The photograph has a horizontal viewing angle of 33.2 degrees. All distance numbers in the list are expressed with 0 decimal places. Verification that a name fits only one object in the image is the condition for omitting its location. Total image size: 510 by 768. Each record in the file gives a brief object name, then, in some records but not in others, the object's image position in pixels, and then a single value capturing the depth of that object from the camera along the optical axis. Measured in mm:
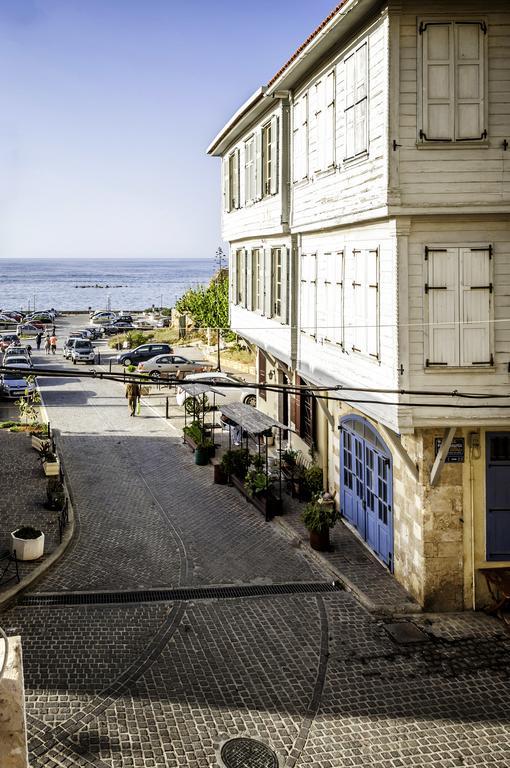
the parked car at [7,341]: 71125
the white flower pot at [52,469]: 26312
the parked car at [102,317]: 108500
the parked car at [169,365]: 55028
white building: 15086
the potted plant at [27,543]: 19516
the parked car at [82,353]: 62562
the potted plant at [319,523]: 20188
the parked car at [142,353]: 60844
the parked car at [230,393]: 40028
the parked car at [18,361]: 53041
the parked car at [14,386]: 46000
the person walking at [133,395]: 38706
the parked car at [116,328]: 90875
